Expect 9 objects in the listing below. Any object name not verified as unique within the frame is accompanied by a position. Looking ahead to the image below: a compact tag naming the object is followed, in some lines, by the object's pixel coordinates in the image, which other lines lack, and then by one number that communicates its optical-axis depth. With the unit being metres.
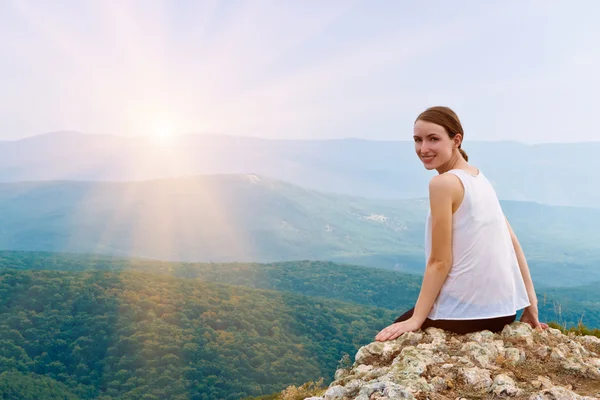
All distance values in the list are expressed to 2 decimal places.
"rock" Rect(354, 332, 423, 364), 5.10
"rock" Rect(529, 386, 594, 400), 4.06
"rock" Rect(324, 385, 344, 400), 4.52
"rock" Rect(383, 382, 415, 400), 4.04
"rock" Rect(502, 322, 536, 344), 5.17
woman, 4.64
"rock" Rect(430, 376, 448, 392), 4.33
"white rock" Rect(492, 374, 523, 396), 4.20
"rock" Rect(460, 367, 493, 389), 4.38
